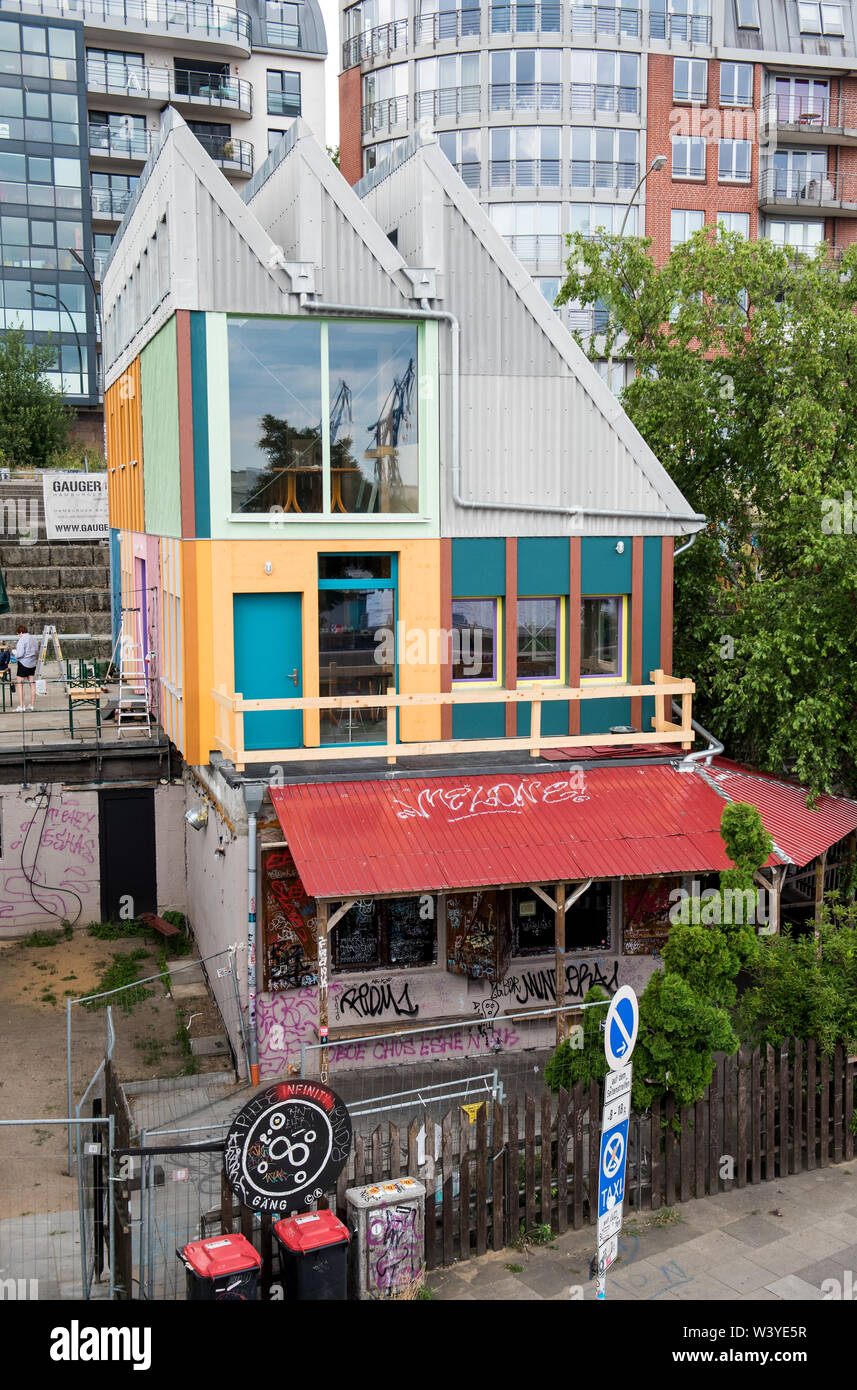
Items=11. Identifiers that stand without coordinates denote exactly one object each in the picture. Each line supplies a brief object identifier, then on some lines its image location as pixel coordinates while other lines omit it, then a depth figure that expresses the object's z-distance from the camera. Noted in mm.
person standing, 26984
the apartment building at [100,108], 57562
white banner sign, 36719
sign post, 8797
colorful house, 15406
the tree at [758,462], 17531
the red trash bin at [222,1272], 9234
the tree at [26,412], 49000
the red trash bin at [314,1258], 9672
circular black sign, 9758
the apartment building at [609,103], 47625
